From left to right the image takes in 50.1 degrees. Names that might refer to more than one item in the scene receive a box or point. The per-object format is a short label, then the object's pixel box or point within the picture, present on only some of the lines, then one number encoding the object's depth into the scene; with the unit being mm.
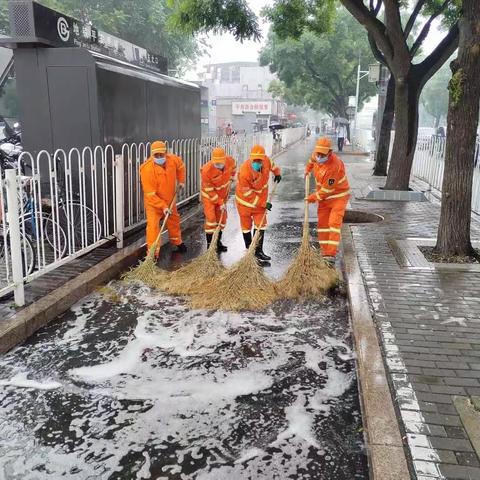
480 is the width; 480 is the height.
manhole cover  9195
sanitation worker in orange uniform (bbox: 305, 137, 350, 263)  5781
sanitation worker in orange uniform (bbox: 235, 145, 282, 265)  6133
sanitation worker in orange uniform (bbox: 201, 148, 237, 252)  6455
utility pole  32256
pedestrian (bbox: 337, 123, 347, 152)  28781
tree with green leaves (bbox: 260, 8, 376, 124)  31484
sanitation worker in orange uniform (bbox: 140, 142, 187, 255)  6047
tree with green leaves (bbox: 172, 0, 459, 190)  10180
